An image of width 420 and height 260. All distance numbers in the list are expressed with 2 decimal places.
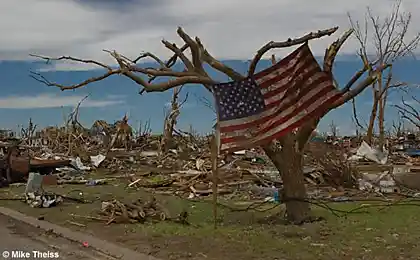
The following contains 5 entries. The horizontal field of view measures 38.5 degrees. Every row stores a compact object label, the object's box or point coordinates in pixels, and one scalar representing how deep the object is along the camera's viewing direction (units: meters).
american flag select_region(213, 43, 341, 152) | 11.26
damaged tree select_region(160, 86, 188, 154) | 37.81
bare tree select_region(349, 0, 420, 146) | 34.38
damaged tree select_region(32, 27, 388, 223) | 11.80
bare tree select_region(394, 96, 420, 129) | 28.04
